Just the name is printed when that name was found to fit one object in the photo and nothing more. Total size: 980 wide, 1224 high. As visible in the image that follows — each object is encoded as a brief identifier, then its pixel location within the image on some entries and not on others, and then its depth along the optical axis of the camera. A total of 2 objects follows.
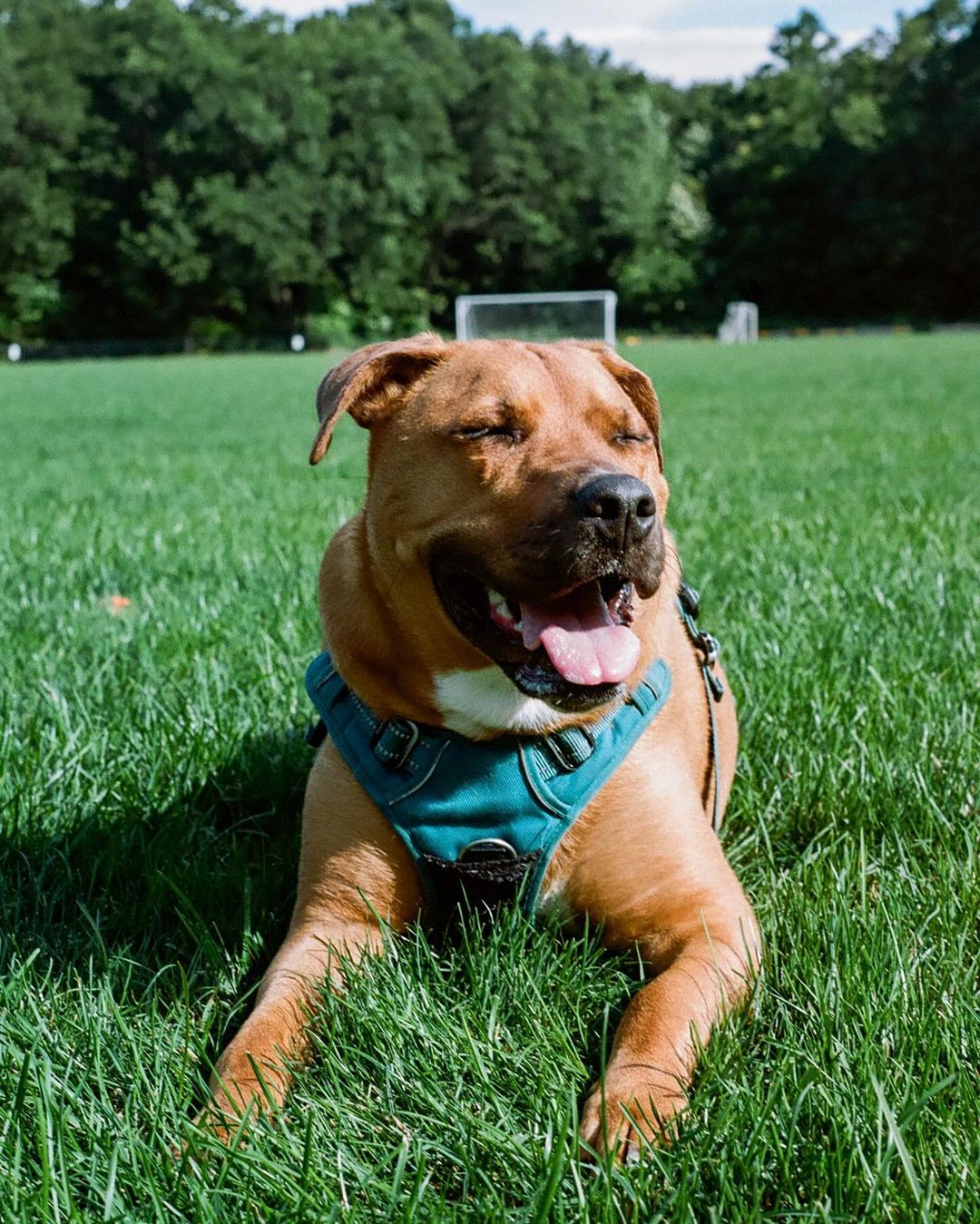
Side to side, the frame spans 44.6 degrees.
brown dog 2.30
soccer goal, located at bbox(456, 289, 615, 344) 37.97
